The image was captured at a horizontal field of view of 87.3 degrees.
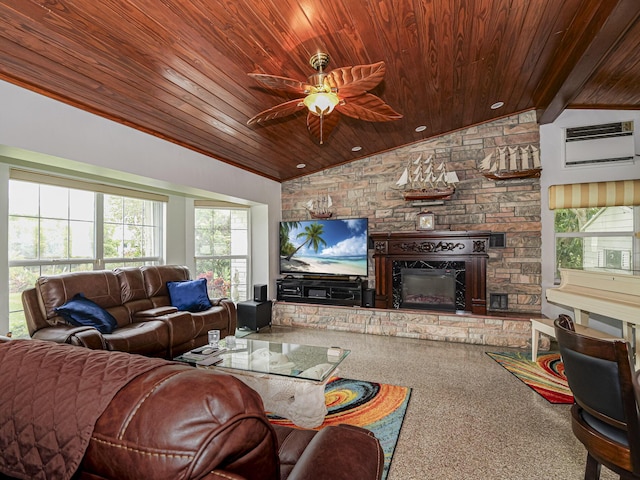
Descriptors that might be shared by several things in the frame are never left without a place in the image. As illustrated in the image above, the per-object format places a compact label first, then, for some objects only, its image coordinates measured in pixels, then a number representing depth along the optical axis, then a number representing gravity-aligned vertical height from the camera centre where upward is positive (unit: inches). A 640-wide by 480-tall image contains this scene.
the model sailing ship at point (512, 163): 174.6 +41.7
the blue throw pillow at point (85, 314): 118.4 -25.9
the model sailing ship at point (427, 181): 188.1 +35.3
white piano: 100.3 -18.7
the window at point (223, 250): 218.2 -5.1
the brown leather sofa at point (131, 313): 115.6 -29.1
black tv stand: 200.8 -30.4
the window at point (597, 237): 163.0 +2.4
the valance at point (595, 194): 158.9 +23.2
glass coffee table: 95.0 -37.9
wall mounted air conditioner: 164.7 +49.0
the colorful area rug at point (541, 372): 112.7 -51.0
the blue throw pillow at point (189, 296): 164.1 -26.5
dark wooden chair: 50.0 -25.2
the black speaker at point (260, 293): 204.7 -31.2
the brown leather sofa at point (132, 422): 22.0 -12.6
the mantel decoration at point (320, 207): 218.2 +23.1
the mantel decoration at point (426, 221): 192.4 +12.1
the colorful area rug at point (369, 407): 91.4 -51.3
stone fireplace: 177.0 -15.8
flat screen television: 203.8 -3.1
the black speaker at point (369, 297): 197.2 -32.8
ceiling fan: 79.4 +39.5
